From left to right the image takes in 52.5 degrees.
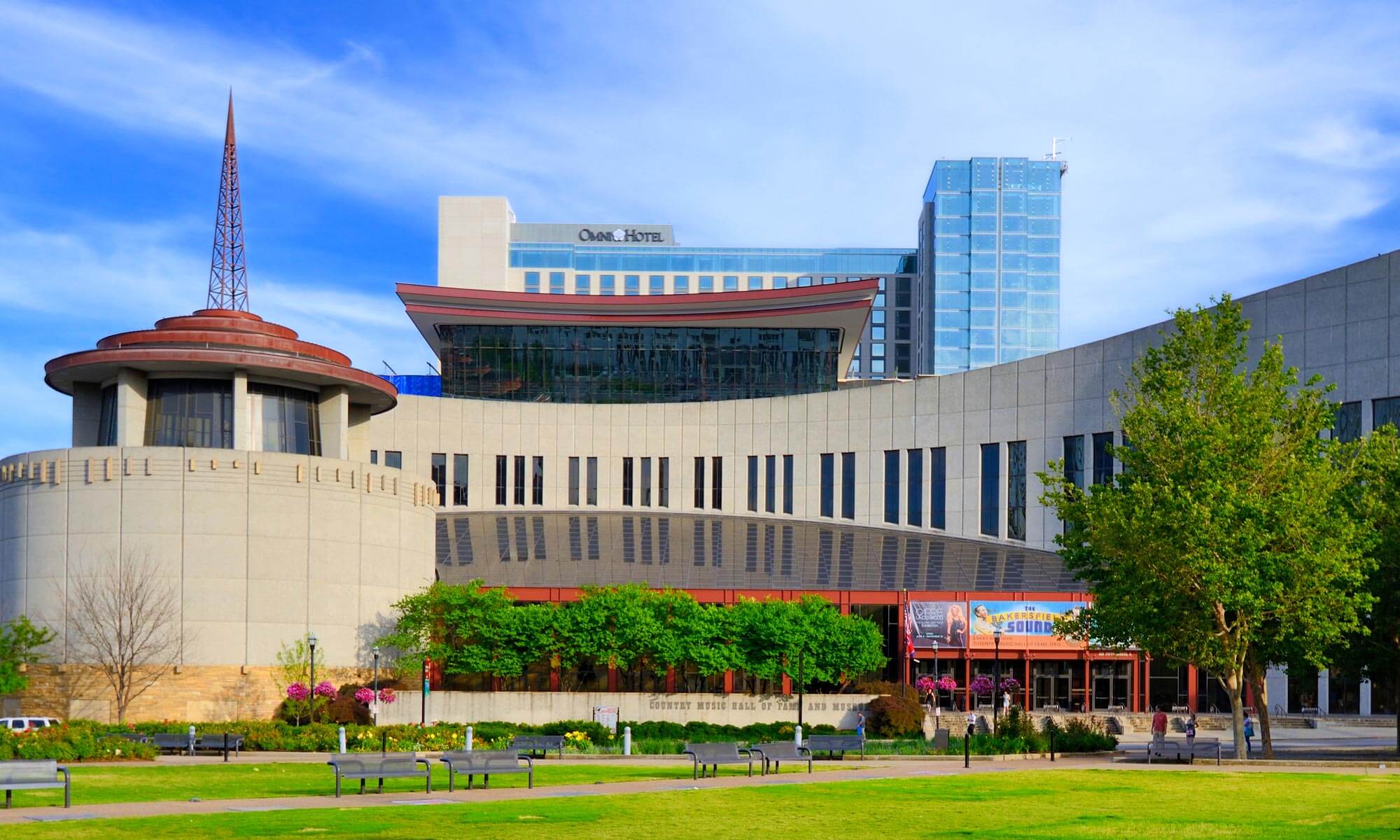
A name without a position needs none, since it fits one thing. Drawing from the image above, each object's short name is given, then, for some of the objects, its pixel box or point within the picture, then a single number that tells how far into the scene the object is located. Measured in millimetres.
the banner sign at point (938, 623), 66438
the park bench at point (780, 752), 37594
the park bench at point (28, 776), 26172
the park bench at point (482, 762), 30344
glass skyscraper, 172625
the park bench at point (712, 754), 34969
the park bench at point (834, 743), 41562
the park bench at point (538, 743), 42406
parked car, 48019
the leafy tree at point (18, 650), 54750
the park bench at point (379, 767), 28953
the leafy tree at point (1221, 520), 42594
